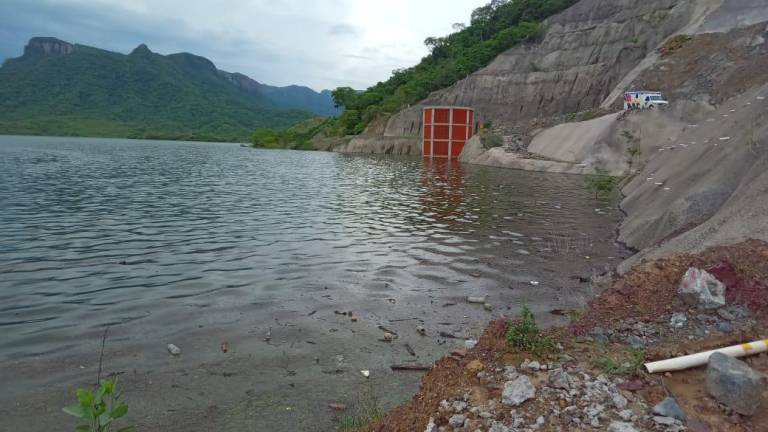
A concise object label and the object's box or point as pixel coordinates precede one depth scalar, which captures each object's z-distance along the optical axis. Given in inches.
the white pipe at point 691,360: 201.8
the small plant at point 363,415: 226.9
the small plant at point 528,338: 222.1
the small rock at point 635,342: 233.5
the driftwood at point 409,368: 297.3
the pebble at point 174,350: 311.6
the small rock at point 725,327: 244.2
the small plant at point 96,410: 141.9
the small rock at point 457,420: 178.4
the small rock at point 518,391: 183.6
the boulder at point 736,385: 173.6
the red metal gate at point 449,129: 3208.7
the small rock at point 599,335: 243.0
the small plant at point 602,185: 1112.8
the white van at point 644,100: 1718.8
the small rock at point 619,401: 176.9
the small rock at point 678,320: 255.6
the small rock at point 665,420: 166.2
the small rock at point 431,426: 179.0
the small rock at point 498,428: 168.6
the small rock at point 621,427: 163.3
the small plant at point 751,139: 553.0
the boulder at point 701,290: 268.8
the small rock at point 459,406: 186.6
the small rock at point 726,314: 256.1
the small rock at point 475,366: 215.0
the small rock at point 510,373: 200.1
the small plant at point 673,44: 2214.6
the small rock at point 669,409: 169.9
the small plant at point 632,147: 1562.0
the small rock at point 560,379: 189.9
